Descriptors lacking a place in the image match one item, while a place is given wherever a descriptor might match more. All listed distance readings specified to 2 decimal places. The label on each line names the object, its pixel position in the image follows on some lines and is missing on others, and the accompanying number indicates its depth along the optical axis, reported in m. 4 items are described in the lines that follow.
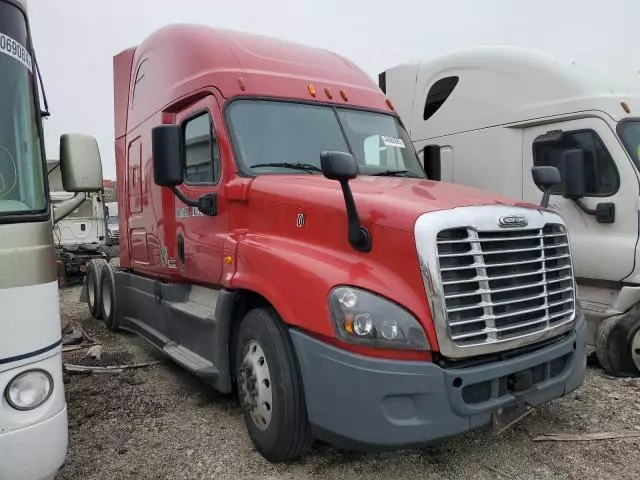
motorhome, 2.39
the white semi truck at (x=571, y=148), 5.07
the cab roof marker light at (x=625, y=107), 5.42
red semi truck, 2.86
